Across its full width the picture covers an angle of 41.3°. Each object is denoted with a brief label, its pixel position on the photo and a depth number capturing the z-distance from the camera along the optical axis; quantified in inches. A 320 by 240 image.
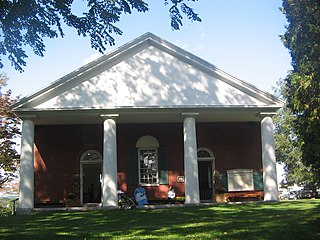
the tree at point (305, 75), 539.8
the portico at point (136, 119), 766.5
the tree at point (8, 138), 1079.0
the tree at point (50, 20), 378.3
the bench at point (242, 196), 879.7
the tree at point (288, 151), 1772.9
